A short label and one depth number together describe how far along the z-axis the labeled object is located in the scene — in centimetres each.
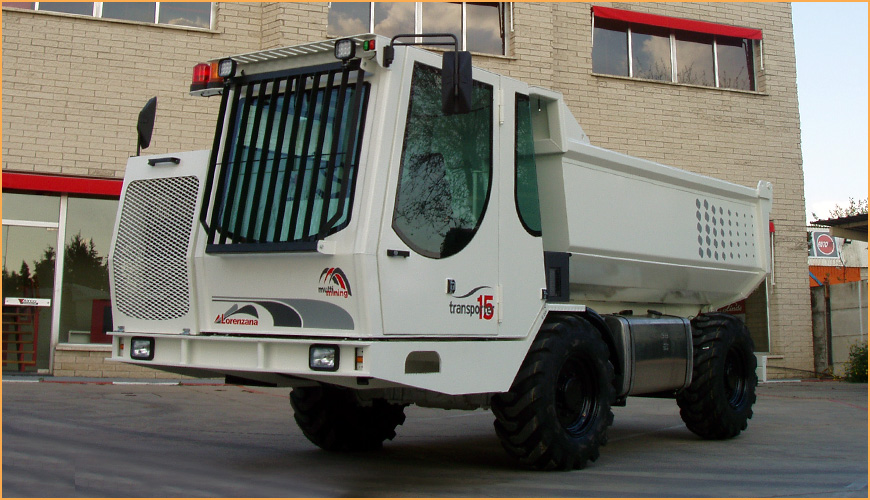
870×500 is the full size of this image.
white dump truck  568
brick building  1423
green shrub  1802
